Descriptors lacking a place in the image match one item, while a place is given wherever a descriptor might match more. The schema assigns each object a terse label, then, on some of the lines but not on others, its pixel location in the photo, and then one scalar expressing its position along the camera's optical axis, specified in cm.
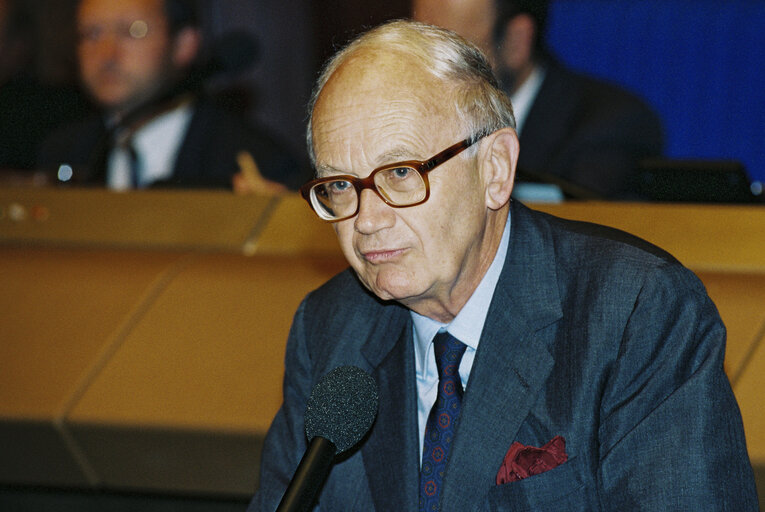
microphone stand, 253
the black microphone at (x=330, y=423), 254
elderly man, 264
